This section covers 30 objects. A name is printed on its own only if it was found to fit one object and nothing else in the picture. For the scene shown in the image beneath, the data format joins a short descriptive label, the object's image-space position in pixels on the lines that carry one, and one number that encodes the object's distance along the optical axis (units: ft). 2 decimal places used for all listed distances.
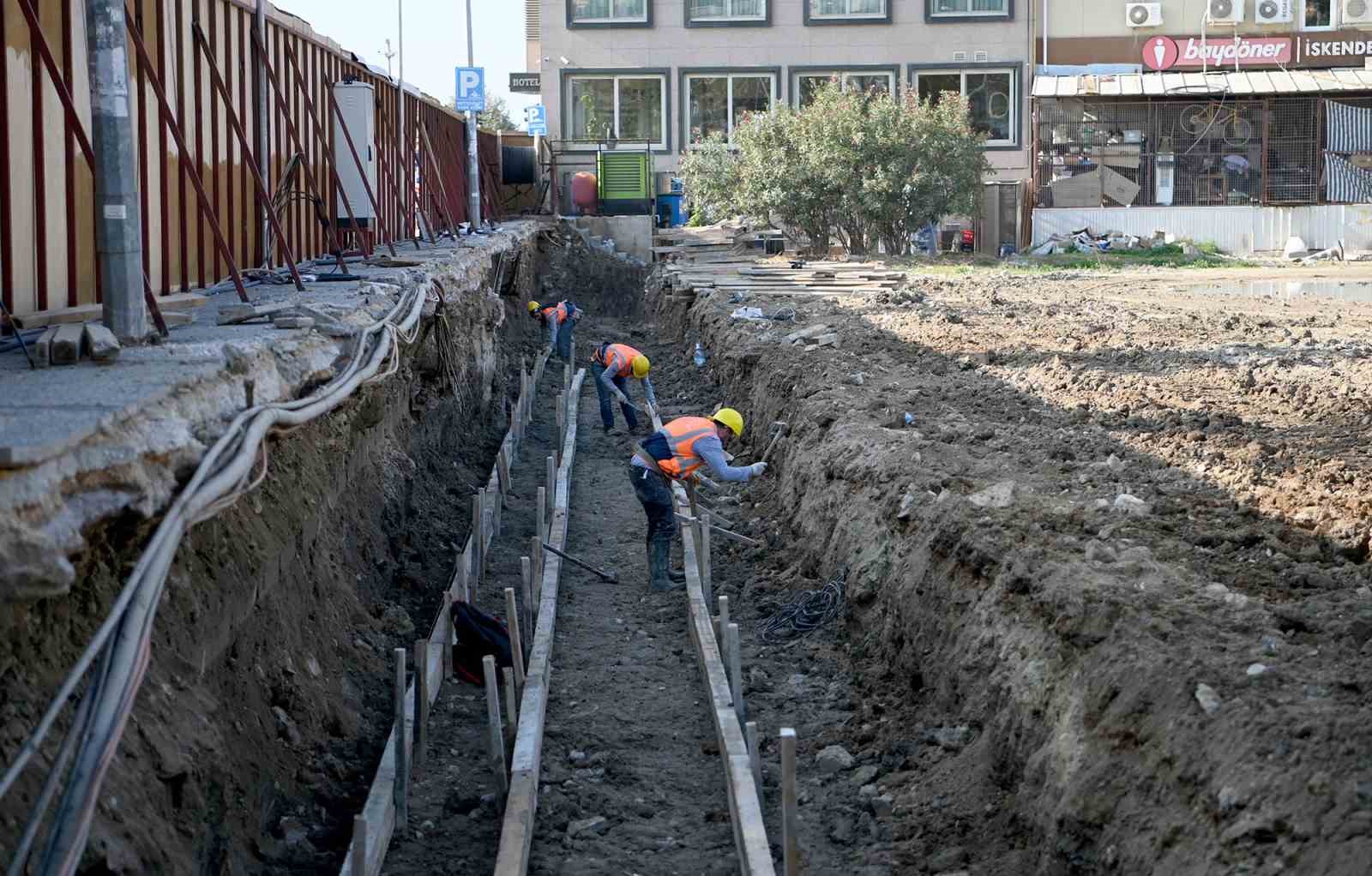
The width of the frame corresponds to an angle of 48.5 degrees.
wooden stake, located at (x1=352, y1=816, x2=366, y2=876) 18.83
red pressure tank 121.49
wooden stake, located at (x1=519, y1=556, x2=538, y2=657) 32.38
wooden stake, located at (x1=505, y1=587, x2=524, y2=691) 27.63
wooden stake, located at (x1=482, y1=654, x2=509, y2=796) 23.99
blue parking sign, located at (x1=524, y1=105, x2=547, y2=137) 123.24
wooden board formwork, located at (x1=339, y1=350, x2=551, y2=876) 21.56
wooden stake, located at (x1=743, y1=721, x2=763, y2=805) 22.36
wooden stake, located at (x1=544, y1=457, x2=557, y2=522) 44.78
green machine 120.67
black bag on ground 30.78
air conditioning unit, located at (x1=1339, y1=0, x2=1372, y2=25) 122.42
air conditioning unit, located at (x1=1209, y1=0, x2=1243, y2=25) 122.31
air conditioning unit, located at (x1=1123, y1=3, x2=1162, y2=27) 122.83
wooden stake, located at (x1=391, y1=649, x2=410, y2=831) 23.32
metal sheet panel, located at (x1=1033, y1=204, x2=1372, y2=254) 110.01
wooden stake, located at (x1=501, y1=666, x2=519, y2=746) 25.64
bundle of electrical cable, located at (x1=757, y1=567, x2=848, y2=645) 32.40
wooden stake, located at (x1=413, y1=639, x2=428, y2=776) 25.55
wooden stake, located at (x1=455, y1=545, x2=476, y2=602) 32.53
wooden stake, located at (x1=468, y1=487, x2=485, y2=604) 37.24
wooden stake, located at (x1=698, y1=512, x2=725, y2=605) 34.78
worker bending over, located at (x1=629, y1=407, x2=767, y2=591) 37.14
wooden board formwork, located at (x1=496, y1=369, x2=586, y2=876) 21.15
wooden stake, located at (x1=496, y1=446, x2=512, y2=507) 46.44
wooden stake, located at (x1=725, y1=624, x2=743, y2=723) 26.05
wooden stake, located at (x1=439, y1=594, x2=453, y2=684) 30.76
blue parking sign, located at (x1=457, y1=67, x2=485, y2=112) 86.33
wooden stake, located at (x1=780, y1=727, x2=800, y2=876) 19.63
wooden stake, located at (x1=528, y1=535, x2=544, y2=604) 34.94
